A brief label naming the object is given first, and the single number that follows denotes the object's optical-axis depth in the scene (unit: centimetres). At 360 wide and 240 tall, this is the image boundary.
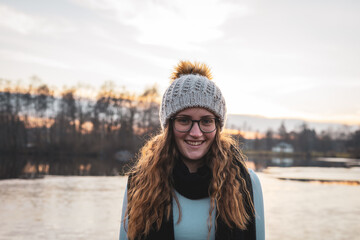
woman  227
